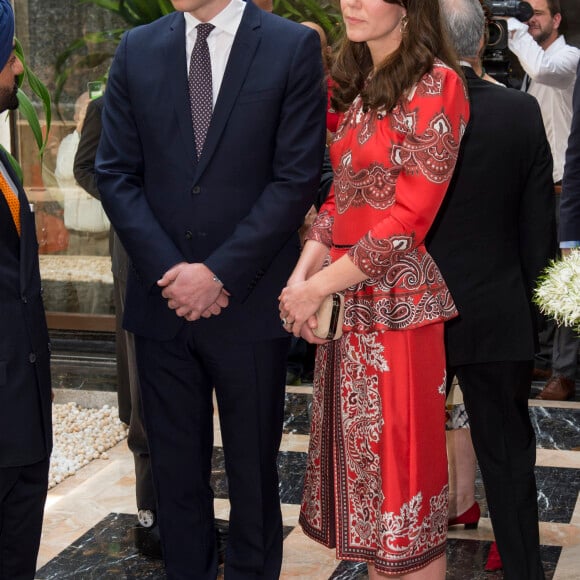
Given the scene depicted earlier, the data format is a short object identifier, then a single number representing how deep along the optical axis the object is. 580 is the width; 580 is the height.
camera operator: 5.12
